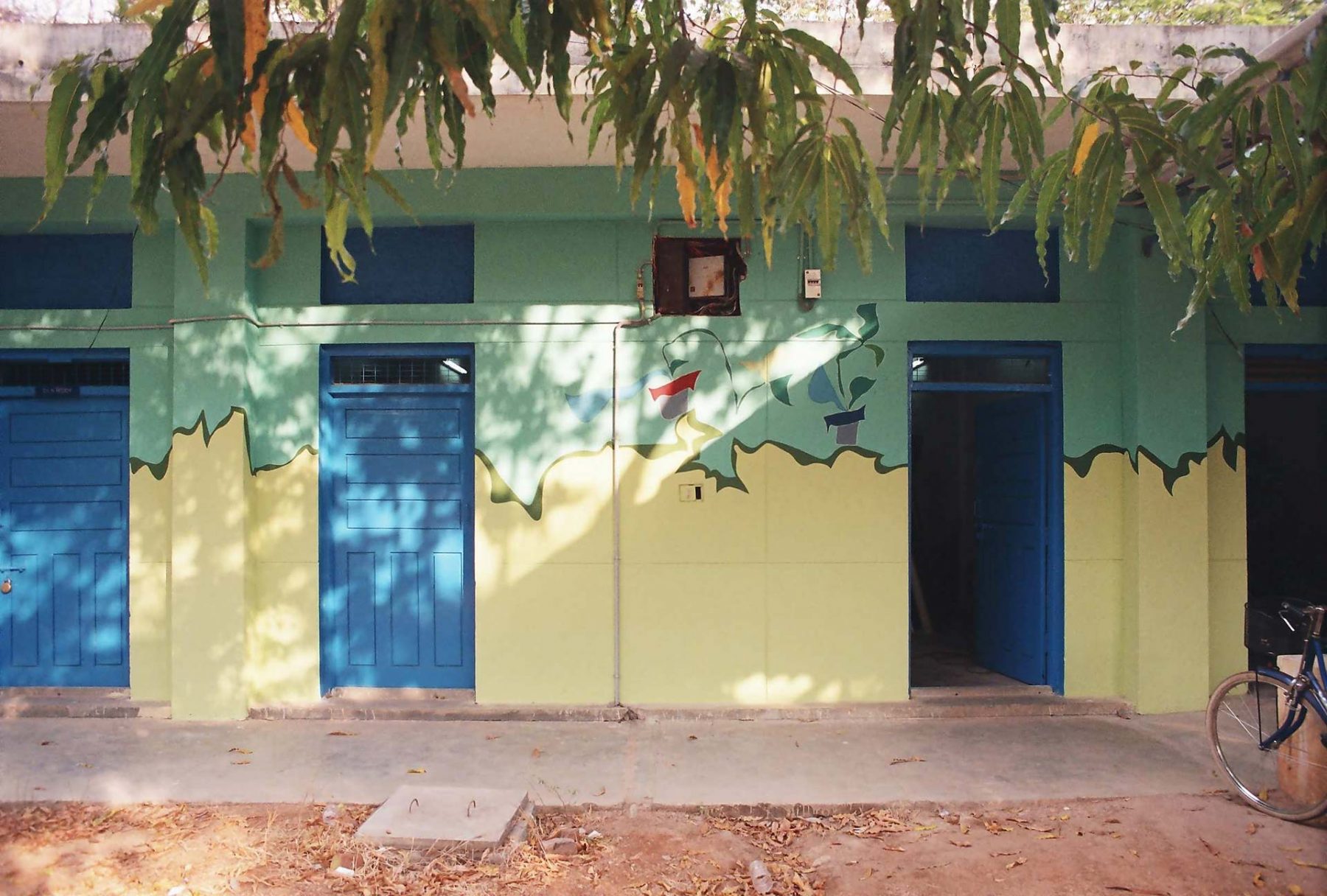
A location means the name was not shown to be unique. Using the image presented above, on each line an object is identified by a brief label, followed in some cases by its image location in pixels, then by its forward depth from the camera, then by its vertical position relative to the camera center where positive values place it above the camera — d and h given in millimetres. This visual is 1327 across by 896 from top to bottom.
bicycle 4039 -1244
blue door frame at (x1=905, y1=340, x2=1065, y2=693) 5750 +57
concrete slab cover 3709 -1514
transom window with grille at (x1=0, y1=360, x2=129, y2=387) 5945 +478
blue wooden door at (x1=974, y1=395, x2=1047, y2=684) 5934 -573
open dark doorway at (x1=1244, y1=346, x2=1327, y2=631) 6684 -312
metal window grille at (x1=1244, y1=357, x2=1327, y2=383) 6012 +503
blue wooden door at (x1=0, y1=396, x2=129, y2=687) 5887 -565
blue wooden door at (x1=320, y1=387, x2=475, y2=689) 5797 -648
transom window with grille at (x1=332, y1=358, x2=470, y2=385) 5859 +482
